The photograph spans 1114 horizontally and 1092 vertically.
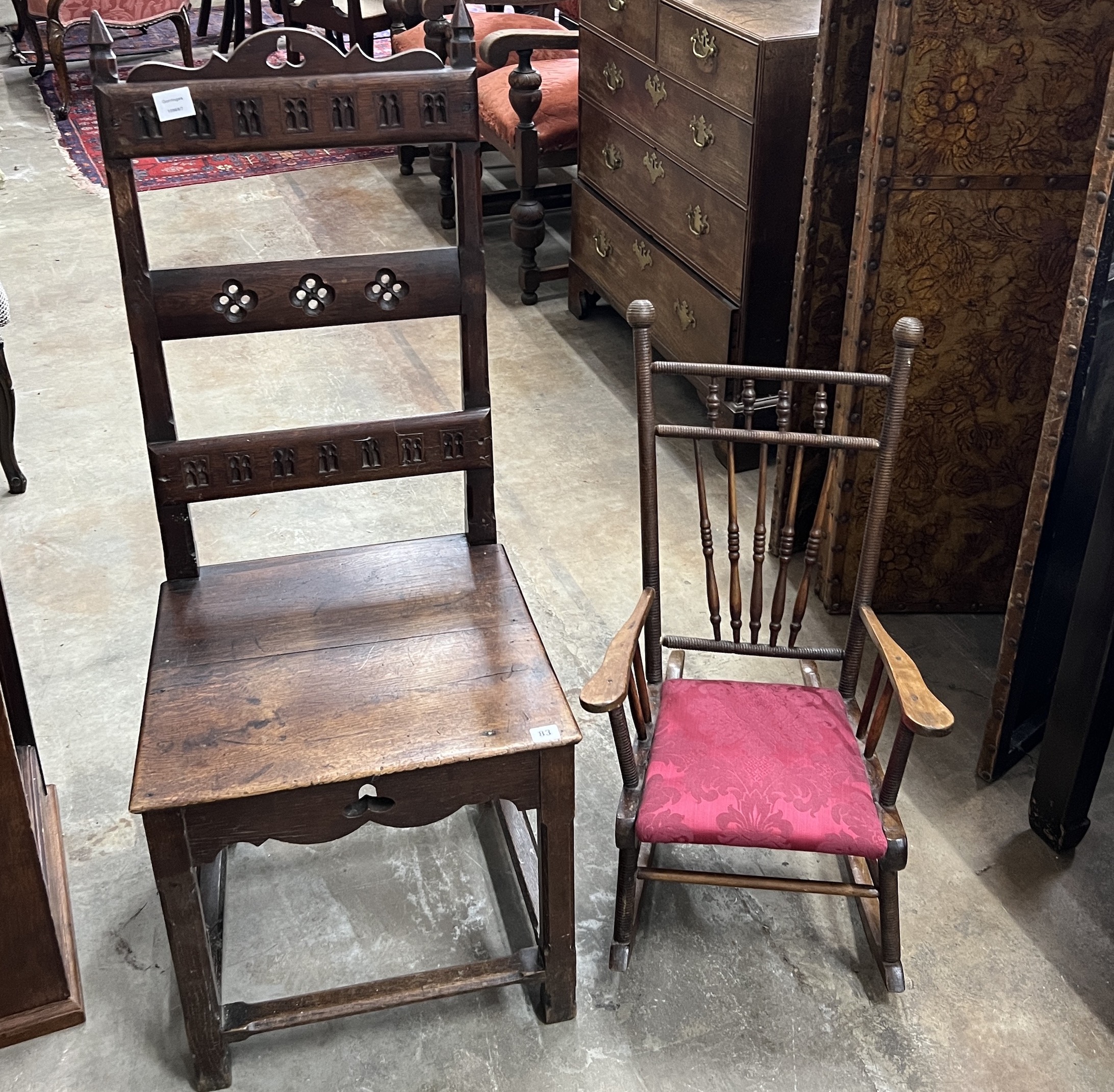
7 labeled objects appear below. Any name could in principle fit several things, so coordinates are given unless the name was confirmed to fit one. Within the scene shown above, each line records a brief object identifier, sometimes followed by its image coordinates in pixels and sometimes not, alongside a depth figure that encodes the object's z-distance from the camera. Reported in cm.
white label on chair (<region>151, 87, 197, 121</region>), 173
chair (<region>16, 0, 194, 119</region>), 646
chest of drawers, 300
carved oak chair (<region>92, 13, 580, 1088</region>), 169
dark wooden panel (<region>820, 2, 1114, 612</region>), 237
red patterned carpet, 578
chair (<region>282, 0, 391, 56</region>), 582
